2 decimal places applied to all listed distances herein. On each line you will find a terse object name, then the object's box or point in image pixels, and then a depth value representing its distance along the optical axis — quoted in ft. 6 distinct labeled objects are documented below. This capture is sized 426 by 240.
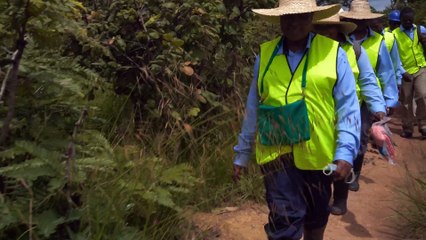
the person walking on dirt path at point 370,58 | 19.41
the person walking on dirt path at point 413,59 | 31.22
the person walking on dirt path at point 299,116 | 12.53
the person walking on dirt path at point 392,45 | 23.46
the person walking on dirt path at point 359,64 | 16.63
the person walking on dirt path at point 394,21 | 33.91
